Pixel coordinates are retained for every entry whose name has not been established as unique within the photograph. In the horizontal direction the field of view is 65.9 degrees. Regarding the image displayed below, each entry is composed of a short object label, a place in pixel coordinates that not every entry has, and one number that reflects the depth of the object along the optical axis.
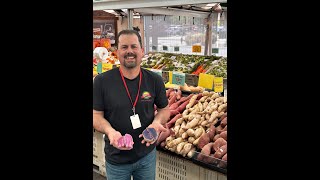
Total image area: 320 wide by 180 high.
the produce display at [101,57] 3.23
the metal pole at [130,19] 2.09
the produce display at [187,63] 2.98
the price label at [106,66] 2.74
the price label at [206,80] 2.21
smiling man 1.49
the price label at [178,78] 2.35
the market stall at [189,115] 1.85
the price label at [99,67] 2.81
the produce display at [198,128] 1.88
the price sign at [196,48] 3.18
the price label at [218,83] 2.22
